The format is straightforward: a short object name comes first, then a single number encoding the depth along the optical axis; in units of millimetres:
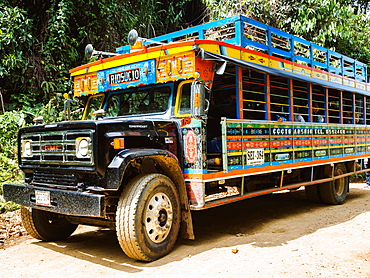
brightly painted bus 4016
